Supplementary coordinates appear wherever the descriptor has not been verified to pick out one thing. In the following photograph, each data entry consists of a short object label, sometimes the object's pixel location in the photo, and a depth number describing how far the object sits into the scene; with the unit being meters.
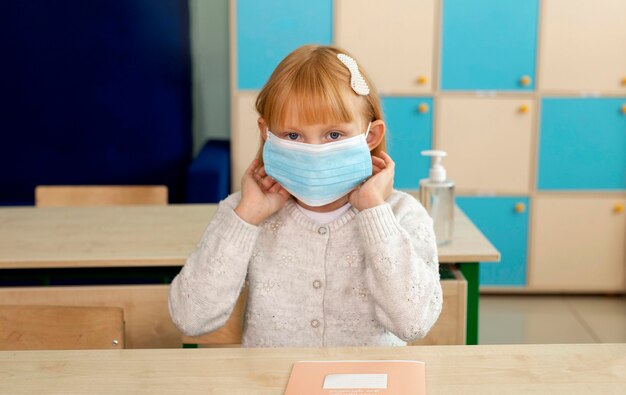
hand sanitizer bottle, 2.21
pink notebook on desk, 1.19
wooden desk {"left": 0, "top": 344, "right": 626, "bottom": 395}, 1.22
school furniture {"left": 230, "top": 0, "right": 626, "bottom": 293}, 3.58
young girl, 1.50
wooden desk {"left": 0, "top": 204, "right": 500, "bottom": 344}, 2.08
